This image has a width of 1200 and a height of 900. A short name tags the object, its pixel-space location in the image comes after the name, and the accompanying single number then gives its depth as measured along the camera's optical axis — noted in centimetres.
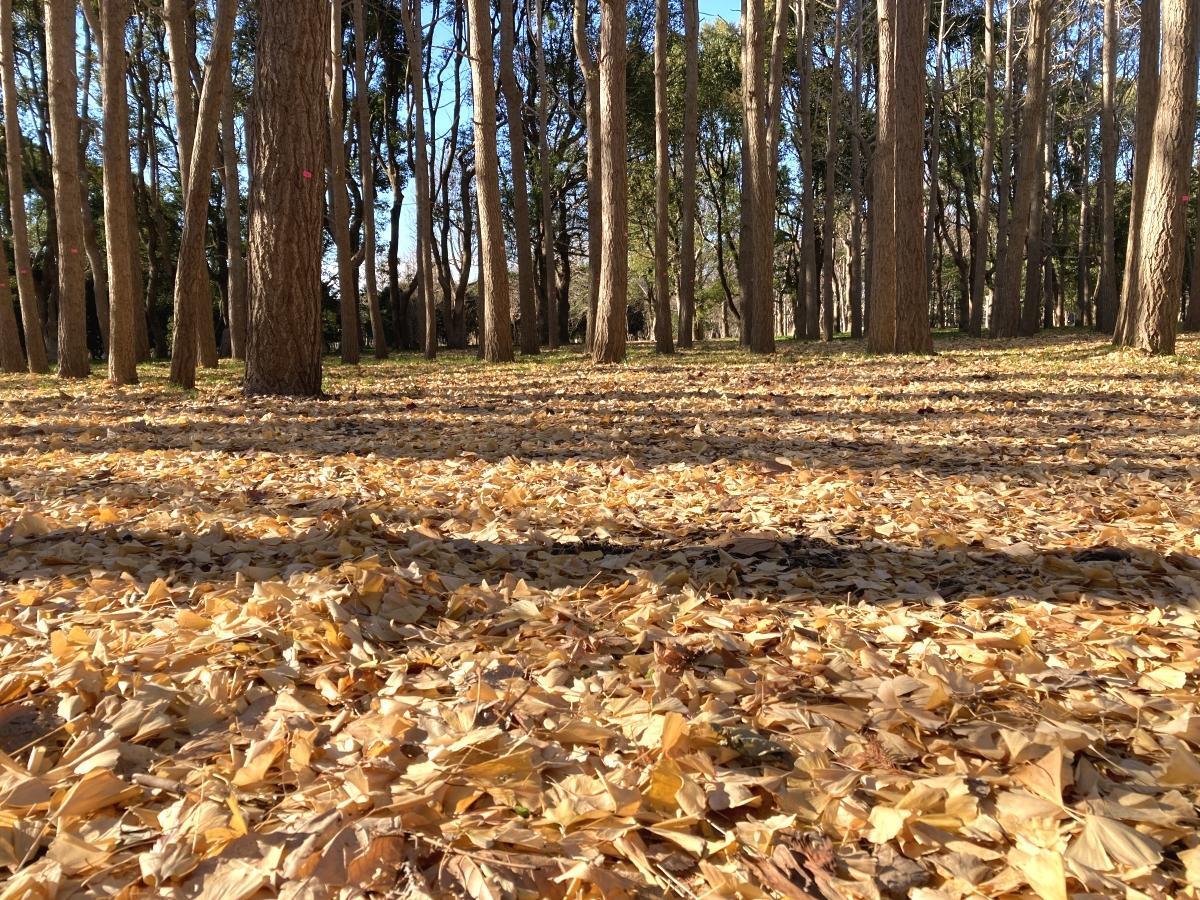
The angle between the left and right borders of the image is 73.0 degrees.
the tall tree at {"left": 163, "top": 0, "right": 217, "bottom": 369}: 958
